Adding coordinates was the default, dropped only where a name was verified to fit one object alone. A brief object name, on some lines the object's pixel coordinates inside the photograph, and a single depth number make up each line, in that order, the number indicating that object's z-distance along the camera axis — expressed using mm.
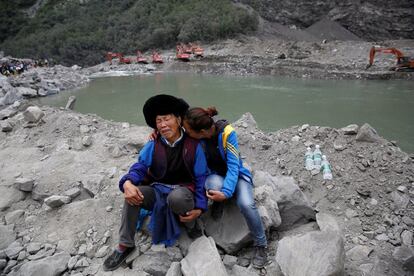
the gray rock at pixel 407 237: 2853
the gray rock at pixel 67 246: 2977
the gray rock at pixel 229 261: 2635
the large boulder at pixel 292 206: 3016
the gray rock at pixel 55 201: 3461
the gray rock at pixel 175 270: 2436
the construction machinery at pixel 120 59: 22552
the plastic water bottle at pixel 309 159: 3908
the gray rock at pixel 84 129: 5663
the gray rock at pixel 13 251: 2966
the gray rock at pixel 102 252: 2869
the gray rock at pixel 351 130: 4270
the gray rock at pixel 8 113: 7008
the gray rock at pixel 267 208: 2755
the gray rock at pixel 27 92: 12820
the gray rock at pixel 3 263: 2871
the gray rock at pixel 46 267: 2642
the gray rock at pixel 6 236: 3066
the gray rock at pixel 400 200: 3258
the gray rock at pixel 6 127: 6079
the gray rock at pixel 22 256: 2949
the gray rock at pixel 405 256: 2518
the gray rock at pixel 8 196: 3732
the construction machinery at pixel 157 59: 21047
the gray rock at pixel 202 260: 2352
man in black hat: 2547
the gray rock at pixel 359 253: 2641
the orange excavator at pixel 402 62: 13530
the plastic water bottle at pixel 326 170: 3688
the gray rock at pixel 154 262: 2566
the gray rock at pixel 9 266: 2825
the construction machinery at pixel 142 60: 21538
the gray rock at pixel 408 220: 3072
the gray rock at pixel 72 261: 2781
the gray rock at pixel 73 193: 3663
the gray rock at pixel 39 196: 3785
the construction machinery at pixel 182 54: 20125
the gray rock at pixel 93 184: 3721
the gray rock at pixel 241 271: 2455
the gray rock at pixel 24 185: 3855
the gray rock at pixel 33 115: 5949
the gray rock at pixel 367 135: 4080
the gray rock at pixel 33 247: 3014
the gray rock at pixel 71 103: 8234
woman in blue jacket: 2527
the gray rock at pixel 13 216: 3449
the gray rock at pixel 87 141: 5039
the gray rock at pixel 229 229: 2699
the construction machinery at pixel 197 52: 20641
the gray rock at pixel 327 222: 2865
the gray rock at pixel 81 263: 2785
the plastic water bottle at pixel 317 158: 3877
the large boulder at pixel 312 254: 2203
